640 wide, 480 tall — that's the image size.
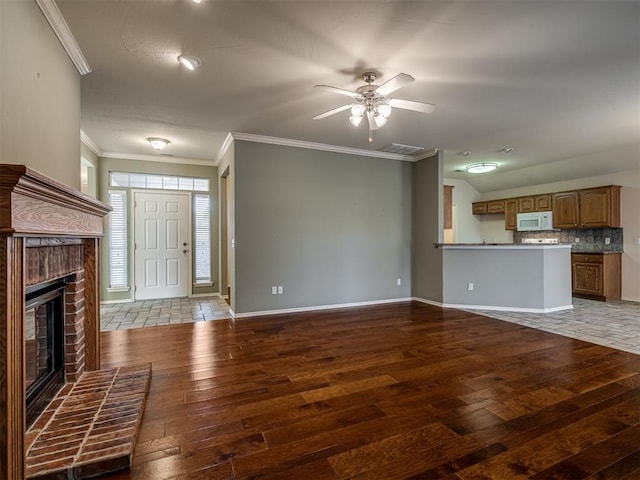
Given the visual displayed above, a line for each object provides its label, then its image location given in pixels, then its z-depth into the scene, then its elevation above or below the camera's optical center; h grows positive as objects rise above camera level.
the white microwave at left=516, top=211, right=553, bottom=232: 6.82 +0.39
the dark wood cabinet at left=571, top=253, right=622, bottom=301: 5.80 -0.72
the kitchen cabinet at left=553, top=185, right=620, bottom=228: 5.88 +0.61
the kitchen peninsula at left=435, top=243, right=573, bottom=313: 4.82 -0.61
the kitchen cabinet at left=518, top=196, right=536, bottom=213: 7.18 +0.80
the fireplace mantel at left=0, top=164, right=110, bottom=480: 1.14 -0.13
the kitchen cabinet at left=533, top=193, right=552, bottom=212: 6.88 +0.81
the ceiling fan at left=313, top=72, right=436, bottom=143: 2.82 +1.26
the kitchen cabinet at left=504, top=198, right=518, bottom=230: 7.52 +0.62
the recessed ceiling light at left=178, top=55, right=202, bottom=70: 2.56 +1.51
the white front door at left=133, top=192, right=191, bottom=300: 5.67 -0.07
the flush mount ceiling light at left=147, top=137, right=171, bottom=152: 4.66 +1.50
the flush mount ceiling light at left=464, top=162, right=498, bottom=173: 6.20 +1.46
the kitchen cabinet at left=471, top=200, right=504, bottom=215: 7.87 +0.83
